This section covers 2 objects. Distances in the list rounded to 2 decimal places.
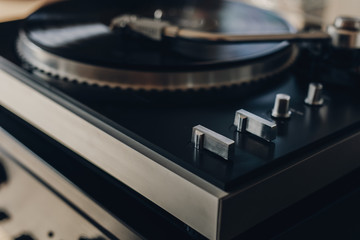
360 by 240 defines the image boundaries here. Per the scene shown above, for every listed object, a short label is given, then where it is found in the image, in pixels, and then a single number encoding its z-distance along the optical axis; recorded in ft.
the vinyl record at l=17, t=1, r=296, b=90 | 1.95
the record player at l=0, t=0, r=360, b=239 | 1.48
